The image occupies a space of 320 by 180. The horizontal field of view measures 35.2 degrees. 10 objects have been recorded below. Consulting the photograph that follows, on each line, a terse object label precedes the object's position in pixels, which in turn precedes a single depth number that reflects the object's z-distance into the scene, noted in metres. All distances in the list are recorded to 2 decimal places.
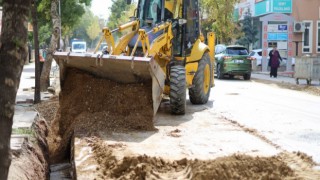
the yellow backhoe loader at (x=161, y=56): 8.99
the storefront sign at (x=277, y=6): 35.05
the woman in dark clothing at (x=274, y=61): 26.39
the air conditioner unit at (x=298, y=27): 31.86
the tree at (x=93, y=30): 101.75
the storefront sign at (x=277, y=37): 29.12
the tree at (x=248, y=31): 39.47
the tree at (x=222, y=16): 36.19
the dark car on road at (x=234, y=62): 24.66
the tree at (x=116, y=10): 76.74
